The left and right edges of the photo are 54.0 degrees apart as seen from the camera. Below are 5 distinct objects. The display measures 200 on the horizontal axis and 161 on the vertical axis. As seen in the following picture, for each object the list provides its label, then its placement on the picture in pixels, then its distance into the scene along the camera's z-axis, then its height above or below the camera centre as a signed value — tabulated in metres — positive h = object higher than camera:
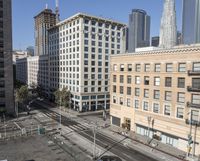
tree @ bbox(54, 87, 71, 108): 74.56 -11.13
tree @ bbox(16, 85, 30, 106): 73.06 -9.95
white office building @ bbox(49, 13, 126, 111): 78.50 +5.40
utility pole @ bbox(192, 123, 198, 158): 38.50 -12.86
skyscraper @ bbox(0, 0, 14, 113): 70.88 +3.25
